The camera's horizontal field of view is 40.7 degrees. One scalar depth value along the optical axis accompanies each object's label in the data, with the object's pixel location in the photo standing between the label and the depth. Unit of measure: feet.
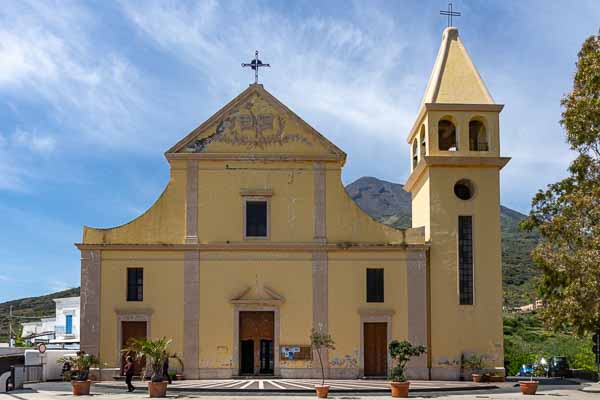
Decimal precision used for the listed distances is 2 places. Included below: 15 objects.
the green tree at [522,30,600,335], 82.84
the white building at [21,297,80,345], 185.06
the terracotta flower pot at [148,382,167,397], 80.48
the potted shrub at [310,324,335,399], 81.05
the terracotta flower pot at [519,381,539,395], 86.89
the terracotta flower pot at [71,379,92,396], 83.92
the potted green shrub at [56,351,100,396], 84.07
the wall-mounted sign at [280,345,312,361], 104.78
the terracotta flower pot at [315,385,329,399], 80.89
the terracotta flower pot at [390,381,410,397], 83.10
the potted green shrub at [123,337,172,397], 80.64
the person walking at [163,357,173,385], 85.89
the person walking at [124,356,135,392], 87.76
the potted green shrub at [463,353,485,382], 103.24
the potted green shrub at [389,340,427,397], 83.25
